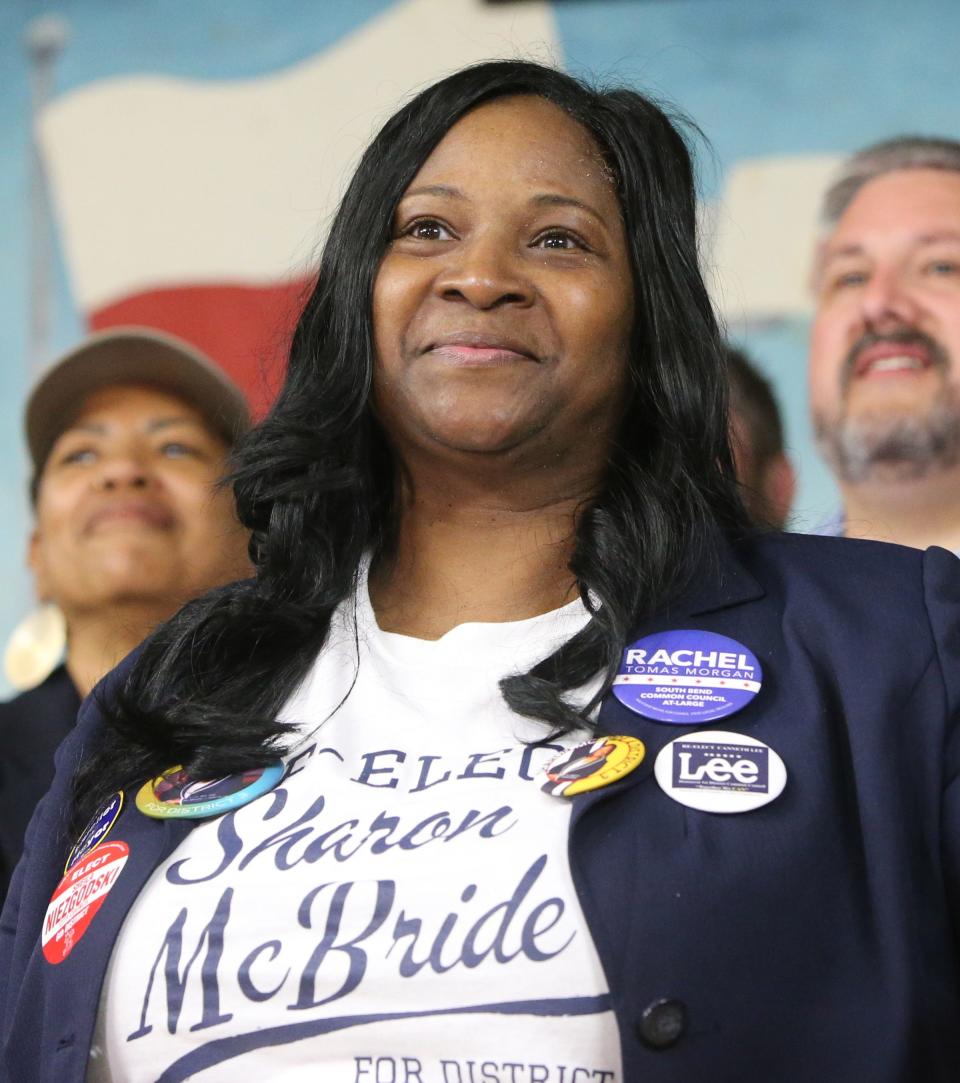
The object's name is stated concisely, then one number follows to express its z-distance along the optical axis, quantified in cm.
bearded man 259
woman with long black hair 141
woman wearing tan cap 285
